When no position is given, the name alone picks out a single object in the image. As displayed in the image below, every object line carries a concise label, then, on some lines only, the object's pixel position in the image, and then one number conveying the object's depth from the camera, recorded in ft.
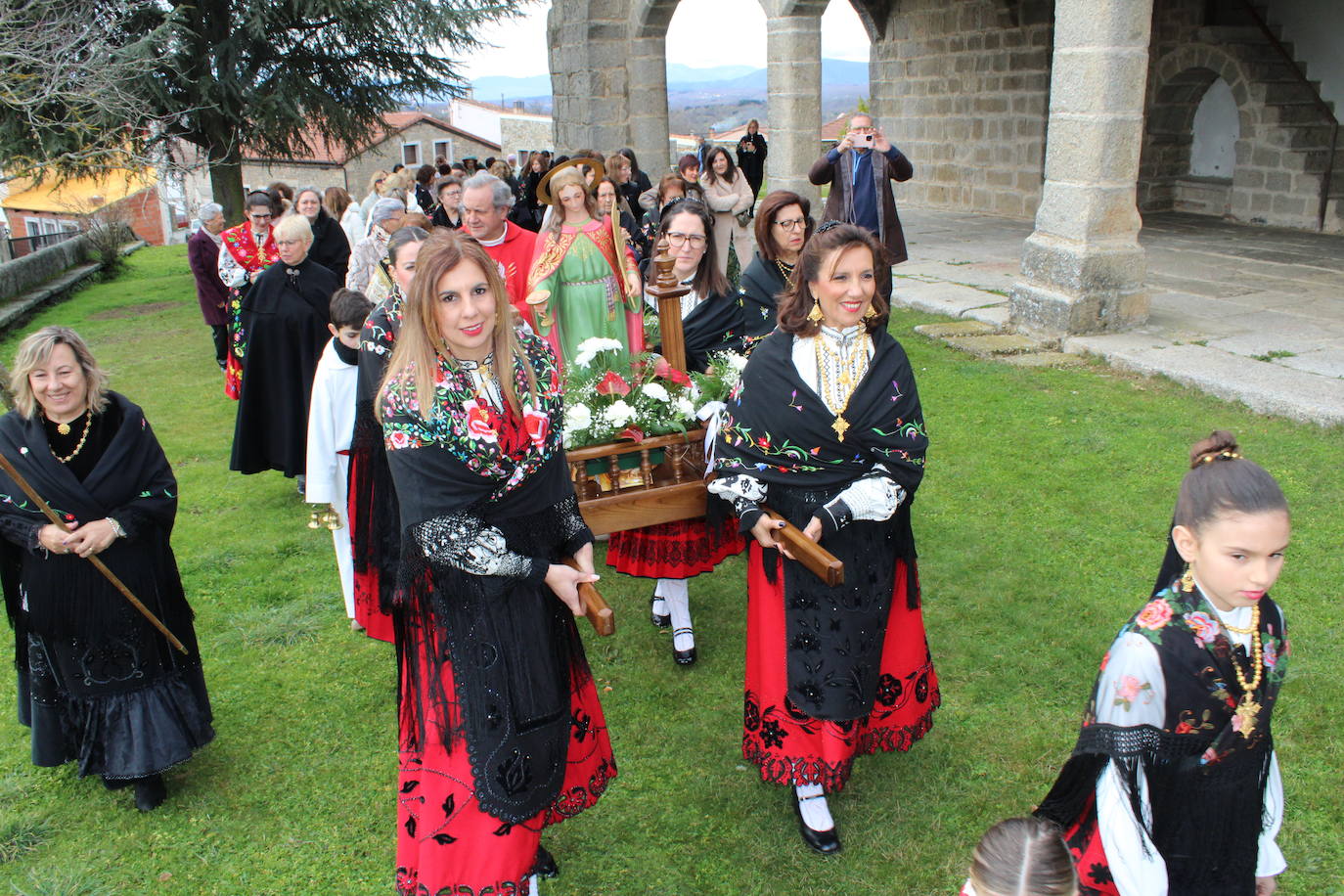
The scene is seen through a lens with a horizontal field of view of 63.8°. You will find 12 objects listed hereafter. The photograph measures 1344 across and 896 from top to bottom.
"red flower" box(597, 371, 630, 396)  13.56
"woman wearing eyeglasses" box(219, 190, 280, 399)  26.08
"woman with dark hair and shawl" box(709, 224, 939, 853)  10.88
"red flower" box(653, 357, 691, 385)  14.02
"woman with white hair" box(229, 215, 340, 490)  20.92
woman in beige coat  36.50
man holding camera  27.35
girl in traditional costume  7.34
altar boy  15.79
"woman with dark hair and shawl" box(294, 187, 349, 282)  30.71
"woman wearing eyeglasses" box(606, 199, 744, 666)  15.23
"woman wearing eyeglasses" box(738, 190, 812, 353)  14.69
